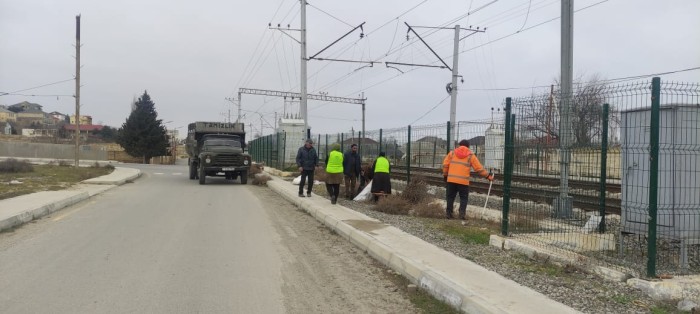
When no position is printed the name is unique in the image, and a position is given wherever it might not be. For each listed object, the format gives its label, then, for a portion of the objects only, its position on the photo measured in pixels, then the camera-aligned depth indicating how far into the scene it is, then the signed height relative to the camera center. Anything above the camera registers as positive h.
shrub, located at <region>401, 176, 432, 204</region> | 13.26 -0.93
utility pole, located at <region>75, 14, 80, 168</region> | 30.58 +4.60
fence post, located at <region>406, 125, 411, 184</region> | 15.97 -0.12
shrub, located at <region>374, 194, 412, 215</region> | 12.43 -1.22
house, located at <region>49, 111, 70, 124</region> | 137.30 +9.42
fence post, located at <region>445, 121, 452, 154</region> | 14.52 +0.33
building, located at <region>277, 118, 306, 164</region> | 34.31 +0.53
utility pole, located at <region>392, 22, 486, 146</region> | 24.30 +3.94
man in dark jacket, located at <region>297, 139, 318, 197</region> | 14.99 -0.13
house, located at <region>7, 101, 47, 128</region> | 141.70 +10.03
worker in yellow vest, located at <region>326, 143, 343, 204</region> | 14.10 -0.46
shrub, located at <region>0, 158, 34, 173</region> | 26.48 -0.95
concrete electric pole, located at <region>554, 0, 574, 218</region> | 7.97 +0.81
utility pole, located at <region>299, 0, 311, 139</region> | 27.85 +4.48
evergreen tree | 64.38 +2.20
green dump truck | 22.67 +0.04
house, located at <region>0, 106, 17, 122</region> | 132.29 +8.78
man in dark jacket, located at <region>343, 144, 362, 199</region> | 14.83 -0.42
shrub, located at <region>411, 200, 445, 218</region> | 11.76 -1.25
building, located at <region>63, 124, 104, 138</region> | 98.38 +4.52
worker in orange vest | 10.54 -0.32
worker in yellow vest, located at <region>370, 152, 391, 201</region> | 13.95 -0.63
